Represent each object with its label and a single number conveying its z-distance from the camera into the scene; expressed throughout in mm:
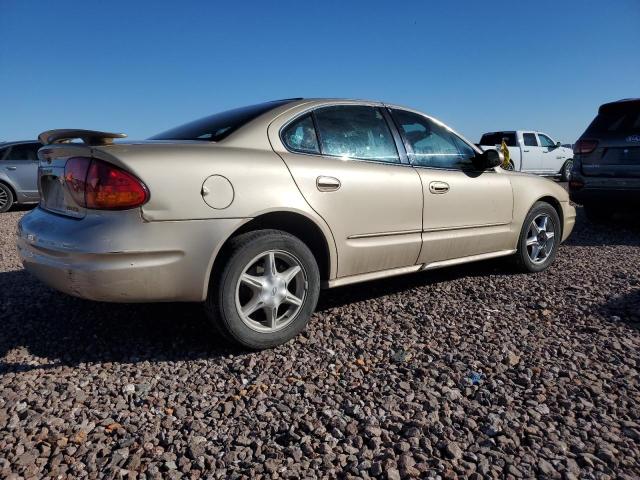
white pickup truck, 15609
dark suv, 6172
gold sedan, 2396
